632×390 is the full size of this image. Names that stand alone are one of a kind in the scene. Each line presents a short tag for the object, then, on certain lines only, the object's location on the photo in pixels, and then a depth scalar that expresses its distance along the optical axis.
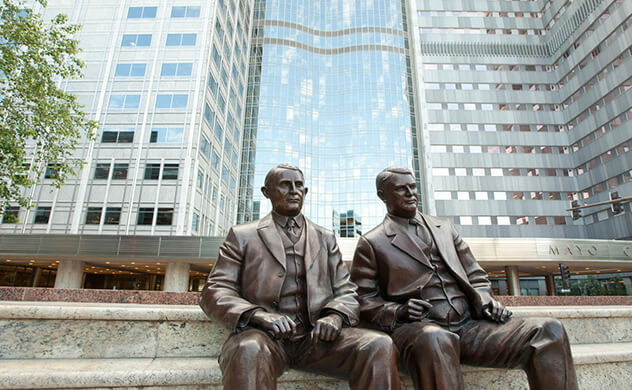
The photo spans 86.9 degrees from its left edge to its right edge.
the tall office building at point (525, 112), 34.28
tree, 11.27
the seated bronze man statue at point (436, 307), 2.20
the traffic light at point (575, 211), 17.52
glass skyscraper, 42.78
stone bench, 2.44
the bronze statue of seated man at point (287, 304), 2.05
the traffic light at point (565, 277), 20.00
